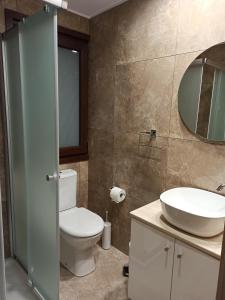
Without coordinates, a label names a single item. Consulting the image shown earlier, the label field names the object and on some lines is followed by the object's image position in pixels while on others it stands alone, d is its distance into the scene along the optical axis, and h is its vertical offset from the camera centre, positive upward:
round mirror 1.50 +0.11
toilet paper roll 2.16 -0.81
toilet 1.87 -1.01
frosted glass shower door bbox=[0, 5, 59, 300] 1.34 -0.24
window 2.29 +0.14
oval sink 1.20 -0.60
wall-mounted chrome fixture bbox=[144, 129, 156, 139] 1.91 -0.19
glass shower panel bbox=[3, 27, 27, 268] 1.70 -0.27
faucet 1.46 -0.49
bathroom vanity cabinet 1.22 -0.94
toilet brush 2.37 -1.33
